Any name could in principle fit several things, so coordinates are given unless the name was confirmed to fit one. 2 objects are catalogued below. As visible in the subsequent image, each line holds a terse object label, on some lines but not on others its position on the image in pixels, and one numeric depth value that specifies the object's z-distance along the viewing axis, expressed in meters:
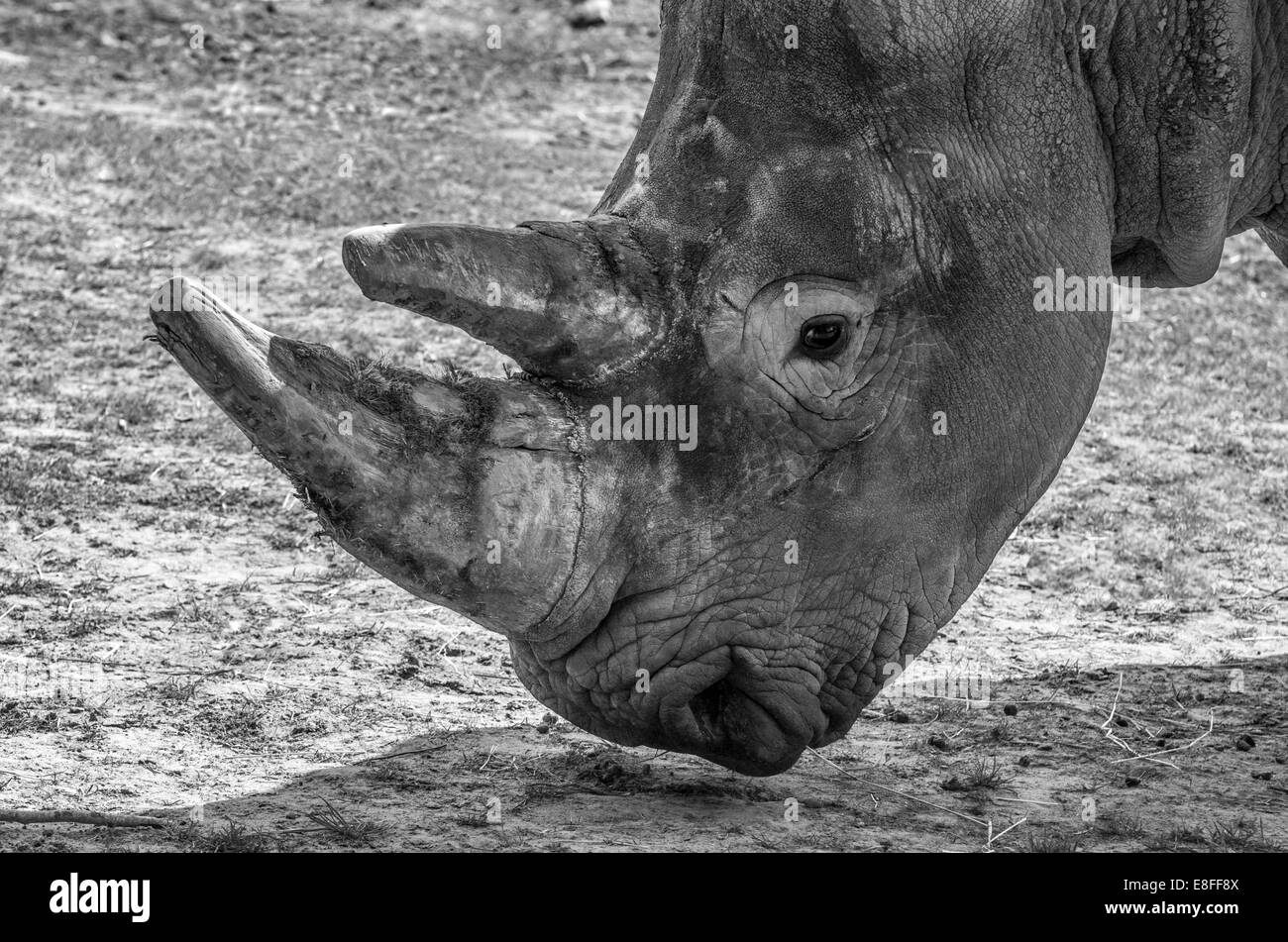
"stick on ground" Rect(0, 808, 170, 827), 9.52
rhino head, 8.50
